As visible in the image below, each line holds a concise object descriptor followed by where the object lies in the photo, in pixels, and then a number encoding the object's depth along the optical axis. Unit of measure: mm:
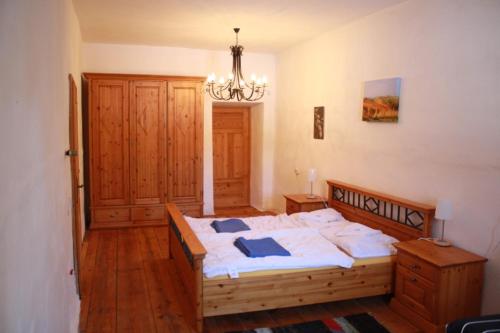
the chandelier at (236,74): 4871
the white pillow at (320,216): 4702
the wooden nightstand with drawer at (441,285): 3082
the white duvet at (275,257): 3328
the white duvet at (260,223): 4445
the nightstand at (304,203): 5301
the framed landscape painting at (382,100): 4098
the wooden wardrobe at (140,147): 6034
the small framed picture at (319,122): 5535
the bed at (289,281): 3246
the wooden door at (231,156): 7629
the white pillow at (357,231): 4043
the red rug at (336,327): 3238
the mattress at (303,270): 3270
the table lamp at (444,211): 3348
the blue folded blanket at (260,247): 3512
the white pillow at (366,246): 3678
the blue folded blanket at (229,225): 4350
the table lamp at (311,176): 5484
